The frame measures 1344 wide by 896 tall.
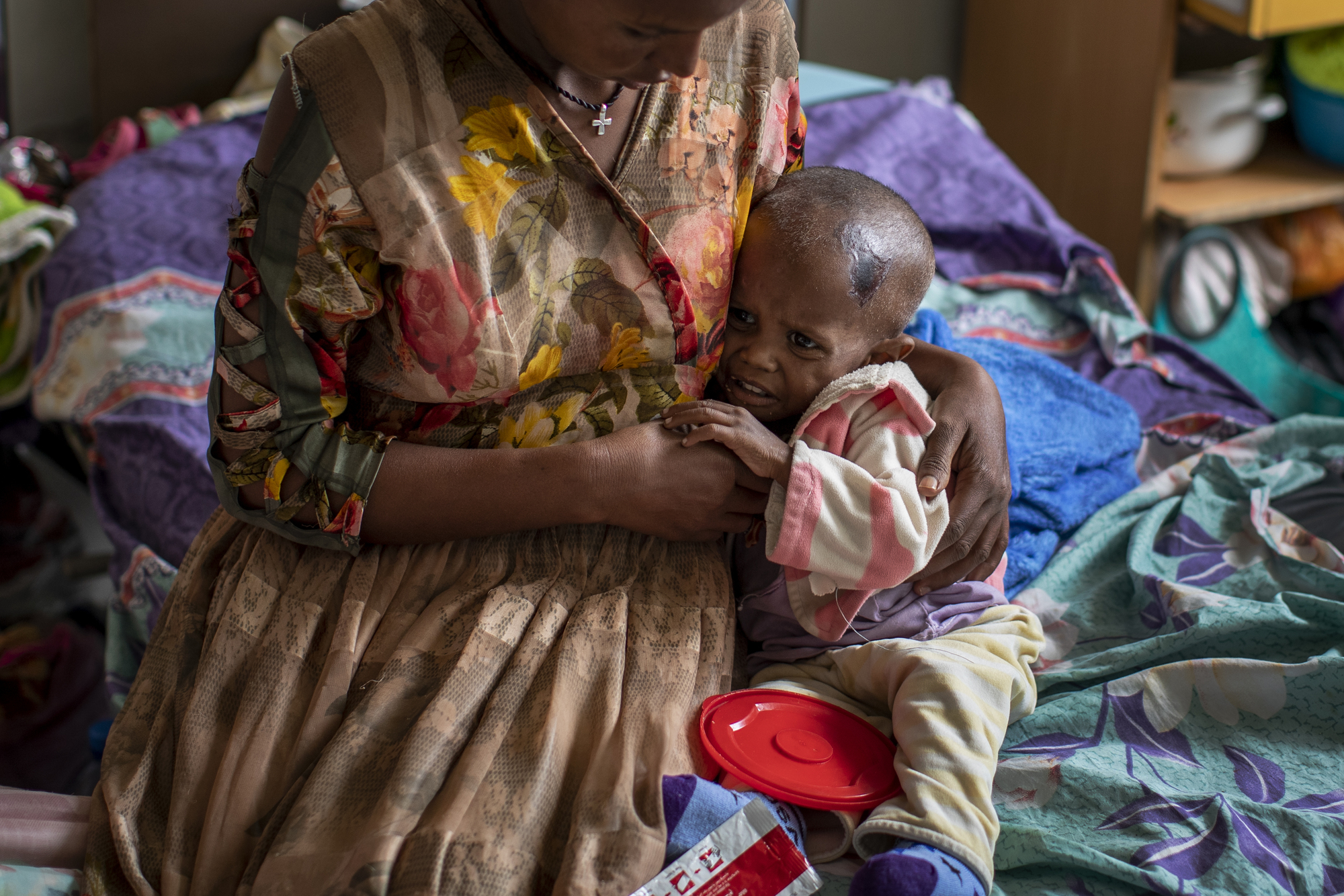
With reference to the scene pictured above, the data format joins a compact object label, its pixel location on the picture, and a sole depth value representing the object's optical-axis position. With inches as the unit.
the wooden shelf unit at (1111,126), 107.2
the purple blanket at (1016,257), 72.2
